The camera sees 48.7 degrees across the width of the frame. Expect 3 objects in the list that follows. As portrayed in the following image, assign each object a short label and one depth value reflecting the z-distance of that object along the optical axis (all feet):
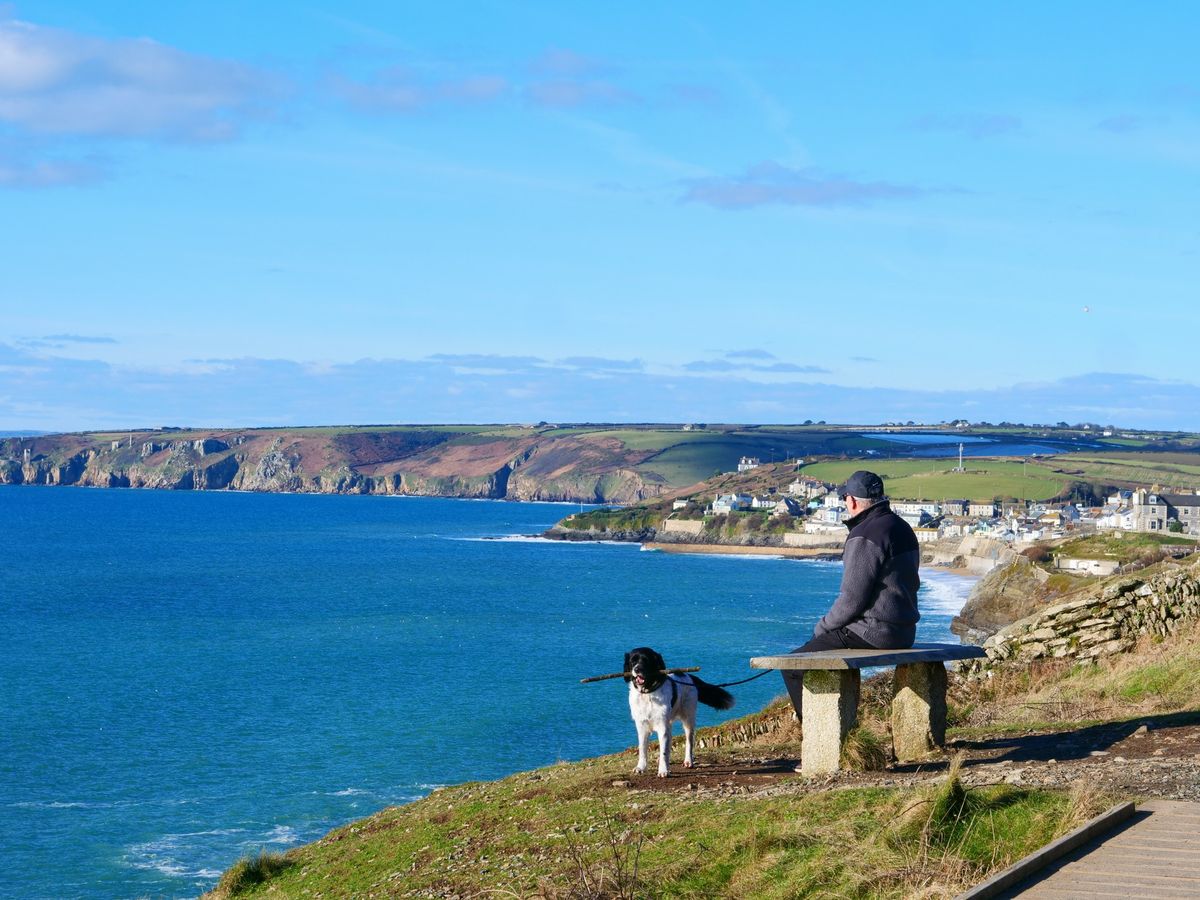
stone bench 36.09
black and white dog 40.57
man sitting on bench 37.86
